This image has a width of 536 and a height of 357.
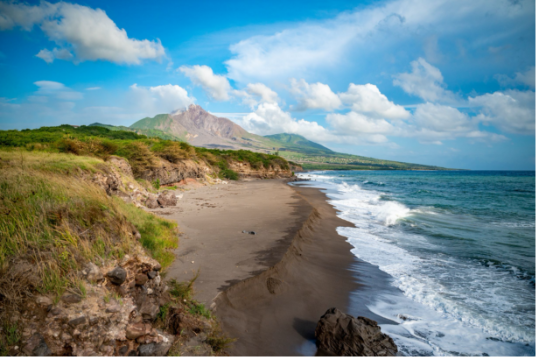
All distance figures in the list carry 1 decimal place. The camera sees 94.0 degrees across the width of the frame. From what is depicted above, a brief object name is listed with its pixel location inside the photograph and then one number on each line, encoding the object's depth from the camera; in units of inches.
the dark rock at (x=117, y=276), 141.0
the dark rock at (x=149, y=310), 147.6
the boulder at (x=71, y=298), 118.5
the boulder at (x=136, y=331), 130.5
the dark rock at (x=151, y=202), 543.5
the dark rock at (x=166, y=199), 573.3
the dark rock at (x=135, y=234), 196.2
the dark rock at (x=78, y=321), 114.8
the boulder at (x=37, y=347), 101.5
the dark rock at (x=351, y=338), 173.5
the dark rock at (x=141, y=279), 155.9
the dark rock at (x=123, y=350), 124.2
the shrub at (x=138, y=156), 831.7
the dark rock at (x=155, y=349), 128.4
